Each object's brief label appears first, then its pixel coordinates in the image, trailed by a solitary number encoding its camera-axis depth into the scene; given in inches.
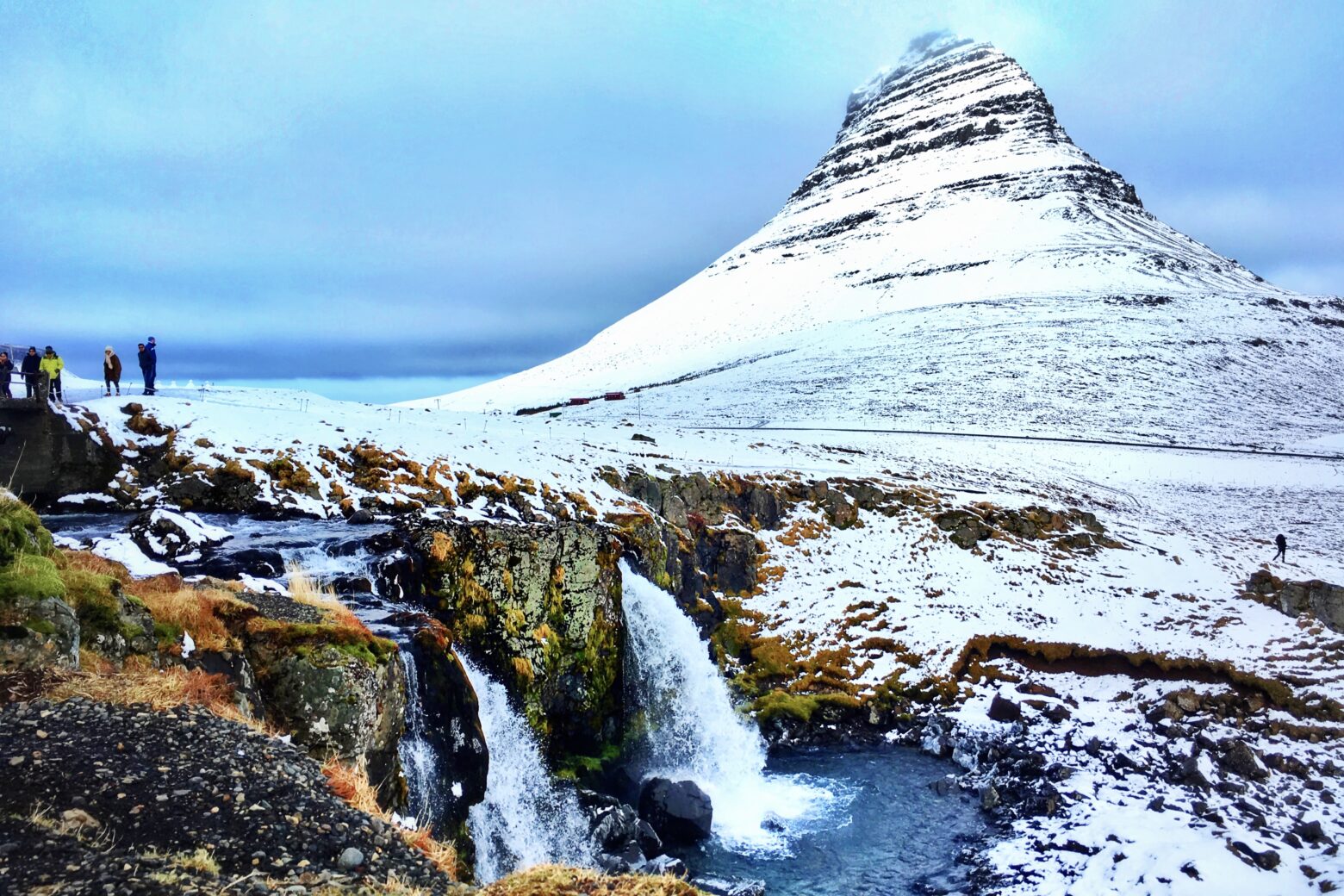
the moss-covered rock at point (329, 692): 380.5
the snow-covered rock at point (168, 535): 608.1
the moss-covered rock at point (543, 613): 663.8
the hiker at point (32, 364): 880.9
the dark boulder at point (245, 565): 570.3
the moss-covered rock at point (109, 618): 359.9
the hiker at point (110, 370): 947.3
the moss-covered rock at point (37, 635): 318.7
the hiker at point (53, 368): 883.4
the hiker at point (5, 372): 828.6
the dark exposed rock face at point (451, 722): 481.7
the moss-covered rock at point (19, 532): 360.8
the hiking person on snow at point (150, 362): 1010.1
